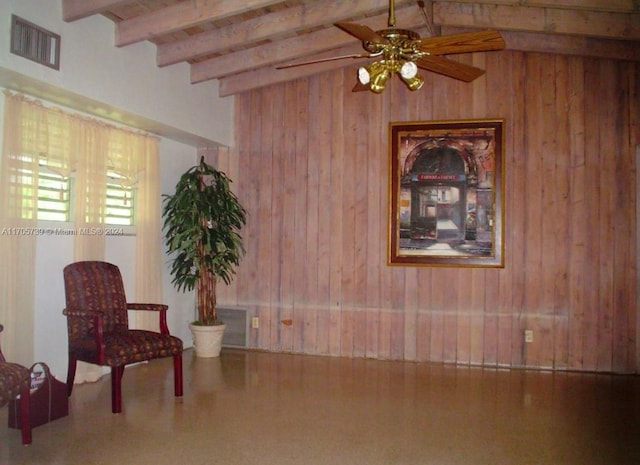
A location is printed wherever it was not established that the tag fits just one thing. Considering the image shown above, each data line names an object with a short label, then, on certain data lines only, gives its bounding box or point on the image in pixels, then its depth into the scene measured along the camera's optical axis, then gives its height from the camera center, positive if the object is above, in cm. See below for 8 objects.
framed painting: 578 +49
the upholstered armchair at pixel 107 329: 396 -68
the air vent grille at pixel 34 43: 369 +130
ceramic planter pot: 590 -103
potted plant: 574 +2
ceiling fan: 304 +107
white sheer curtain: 403 +42
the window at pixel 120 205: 525 +32
